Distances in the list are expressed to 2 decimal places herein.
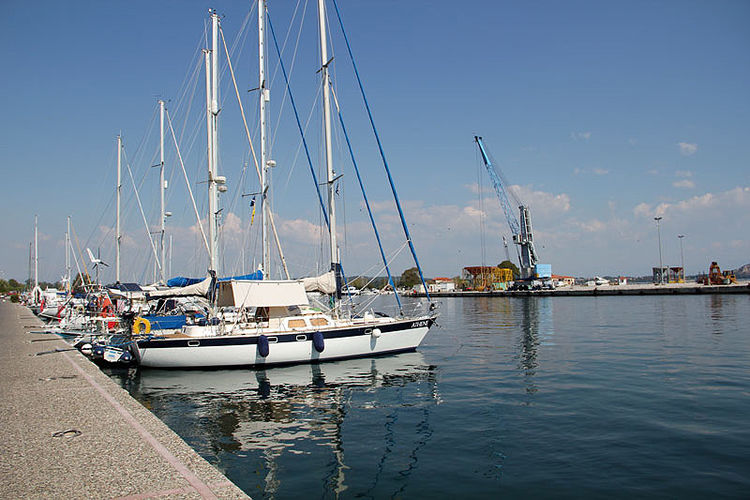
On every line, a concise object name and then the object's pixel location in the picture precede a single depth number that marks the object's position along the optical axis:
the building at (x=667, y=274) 137.98
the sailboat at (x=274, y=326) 23.14
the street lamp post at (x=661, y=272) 138.20
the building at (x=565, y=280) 185.44
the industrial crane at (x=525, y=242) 146.75
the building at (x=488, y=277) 157.62
